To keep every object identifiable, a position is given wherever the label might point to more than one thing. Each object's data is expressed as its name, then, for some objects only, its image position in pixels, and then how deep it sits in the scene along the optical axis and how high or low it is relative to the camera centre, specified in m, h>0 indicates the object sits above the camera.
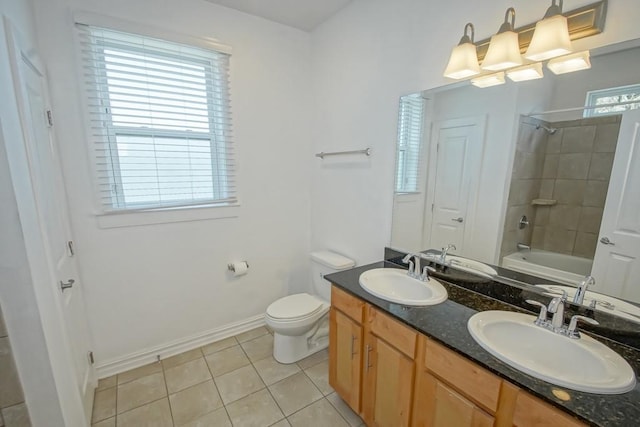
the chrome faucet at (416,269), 1.58 -0.59
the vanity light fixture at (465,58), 1.31 +0.53
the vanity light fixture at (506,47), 1.17 +0.52
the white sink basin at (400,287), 1.36 -0.65
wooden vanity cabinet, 0.89 -0.86
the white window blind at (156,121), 1.76 +0.31
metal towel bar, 2.04 +0.12
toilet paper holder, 2.35 -0.85
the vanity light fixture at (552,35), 1.04 +0.51
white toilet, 1.99 -1.09
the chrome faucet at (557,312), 1.07 -0.55
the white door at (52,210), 1.11 -0.22
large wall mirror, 1.07 -0.02
